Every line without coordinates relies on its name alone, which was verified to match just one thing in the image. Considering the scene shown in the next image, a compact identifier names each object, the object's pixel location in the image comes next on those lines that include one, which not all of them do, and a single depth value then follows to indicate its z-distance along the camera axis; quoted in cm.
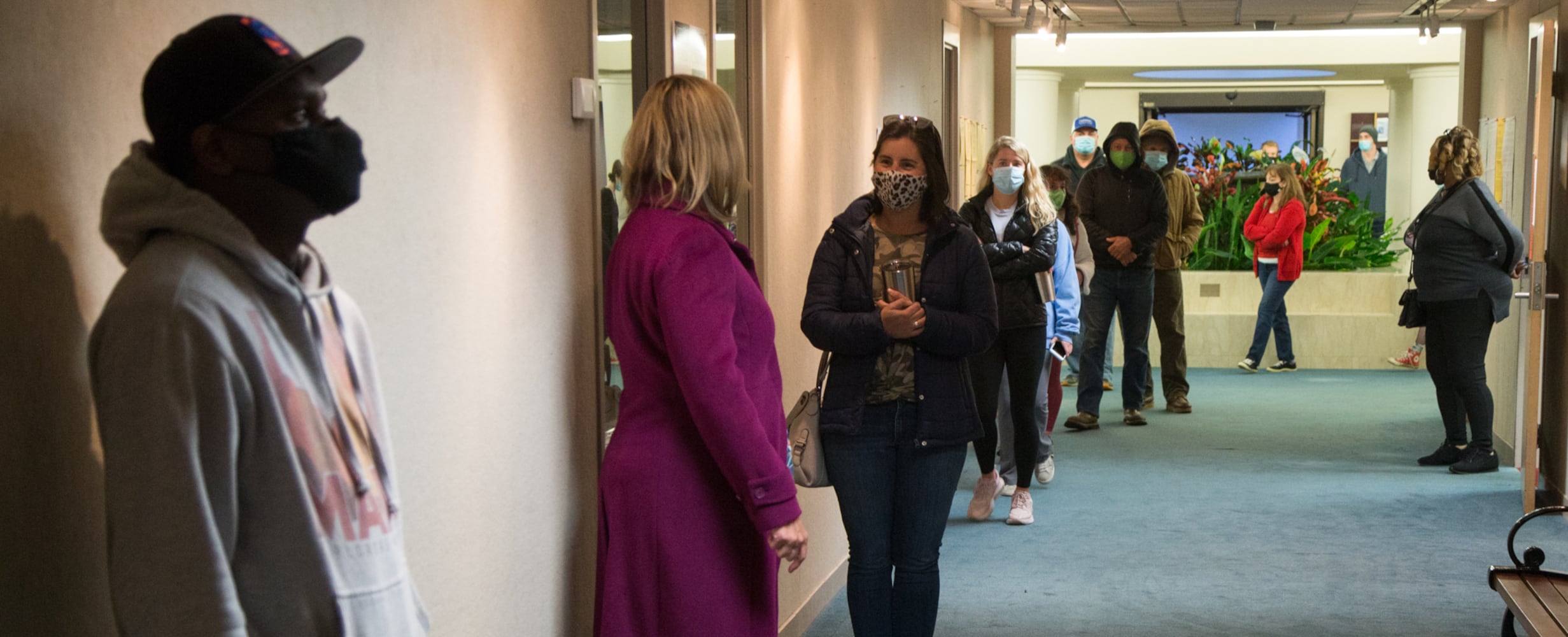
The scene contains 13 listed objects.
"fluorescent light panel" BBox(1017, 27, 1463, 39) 1399
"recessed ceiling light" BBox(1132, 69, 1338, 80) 1652
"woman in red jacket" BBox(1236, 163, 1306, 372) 1055
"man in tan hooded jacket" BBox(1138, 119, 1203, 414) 876
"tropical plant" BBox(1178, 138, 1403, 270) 1195
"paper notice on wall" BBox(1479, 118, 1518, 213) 739
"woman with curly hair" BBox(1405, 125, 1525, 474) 634
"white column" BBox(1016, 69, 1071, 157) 1464
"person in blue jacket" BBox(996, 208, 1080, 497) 590
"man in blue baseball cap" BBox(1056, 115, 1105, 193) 906
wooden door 568
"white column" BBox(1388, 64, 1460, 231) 1405
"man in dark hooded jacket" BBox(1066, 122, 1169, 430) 788
